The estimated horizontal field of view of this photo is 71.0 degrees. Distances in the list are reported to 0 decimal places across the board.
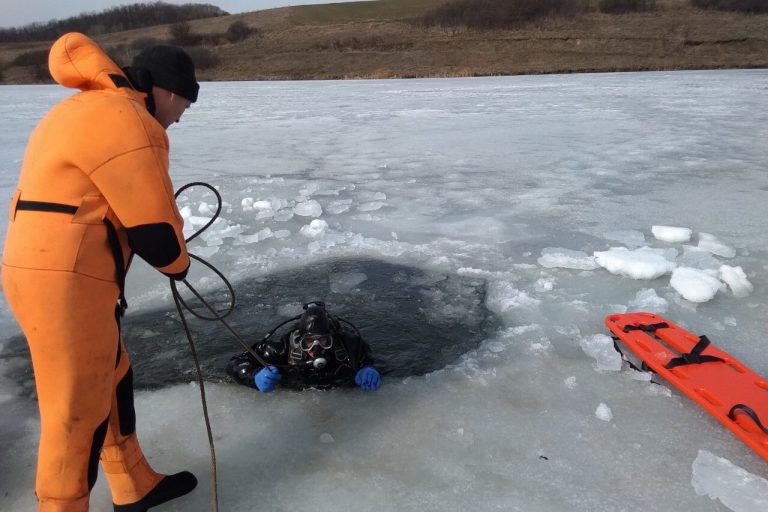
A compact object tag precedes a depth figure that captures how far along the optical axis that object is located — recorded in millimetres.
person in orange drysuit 1427
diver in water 2496
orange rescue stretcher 2186
